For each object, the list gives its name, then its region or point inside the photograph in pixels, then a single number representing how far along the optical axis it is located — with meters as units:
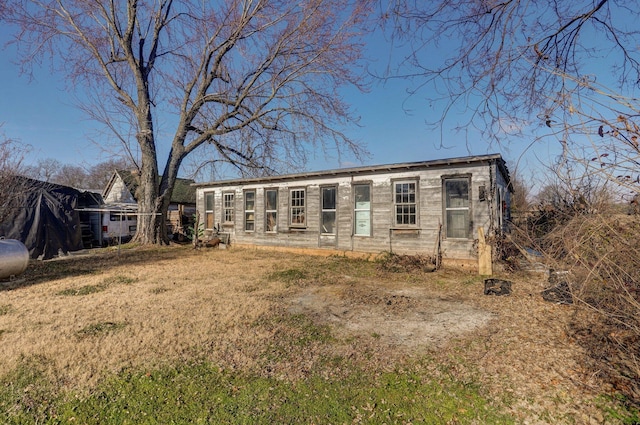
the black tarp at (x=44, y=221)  12.08
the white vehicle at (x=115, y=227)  17.64
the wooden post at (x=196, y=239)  15.21
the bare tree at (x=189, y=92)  14.39
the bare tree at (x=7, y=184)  9.55
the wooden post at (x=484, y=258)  8.66
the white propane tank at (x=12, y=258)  7.41
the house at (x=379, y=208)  9.25
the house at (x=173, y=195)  20.78
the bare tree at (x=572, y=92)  2.04
